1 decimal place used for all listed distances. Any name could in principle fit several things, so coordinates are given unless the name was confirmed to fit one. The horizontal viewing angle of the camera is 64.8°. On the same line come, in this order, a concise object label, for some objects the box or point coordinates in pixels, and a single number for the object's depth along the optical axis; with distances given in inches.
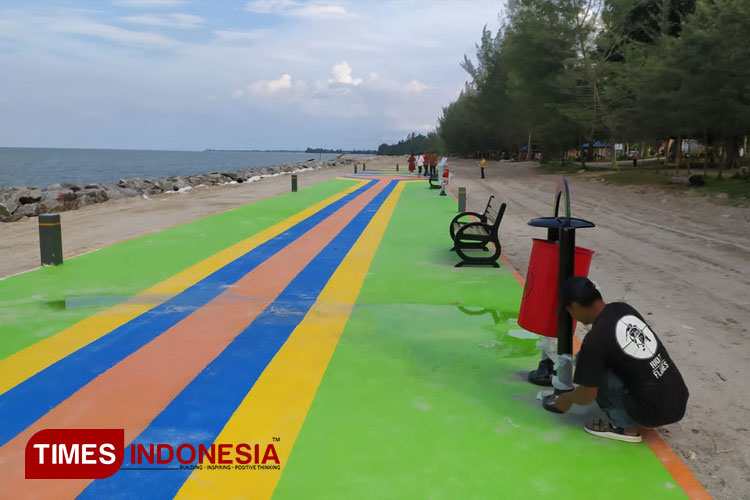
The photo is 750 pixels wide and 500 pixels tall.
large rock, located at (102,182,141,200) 1065.8
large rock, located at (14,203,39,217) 775.7
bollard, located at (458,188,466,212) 644.6
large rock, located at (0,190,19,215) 746.4
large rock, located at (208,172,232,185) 1584.9
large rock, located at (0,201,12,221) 730.6
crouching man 145.9
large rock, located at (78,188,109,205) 918.2
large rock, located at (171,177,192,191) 1336.1
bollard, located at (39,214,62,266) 371.2
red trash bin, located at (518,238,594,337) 178.5
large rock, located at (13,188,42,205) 872.2
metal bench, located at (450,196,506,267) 379.2
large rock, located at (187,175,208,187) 1503.7
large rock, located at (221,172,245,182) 1740.7
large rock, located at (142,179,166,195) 1234.5
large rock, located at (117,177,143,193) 1295.5
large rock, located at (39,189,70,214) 795.4
